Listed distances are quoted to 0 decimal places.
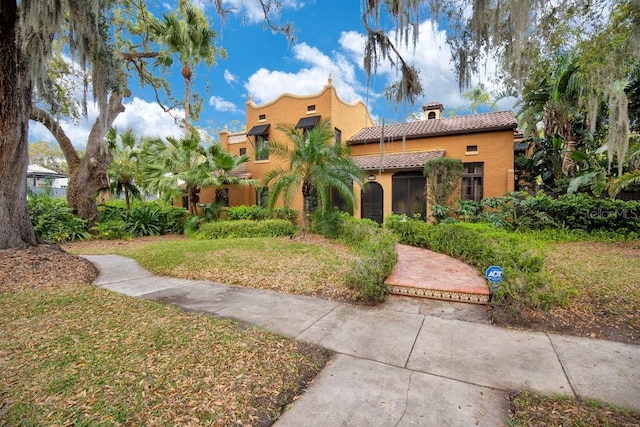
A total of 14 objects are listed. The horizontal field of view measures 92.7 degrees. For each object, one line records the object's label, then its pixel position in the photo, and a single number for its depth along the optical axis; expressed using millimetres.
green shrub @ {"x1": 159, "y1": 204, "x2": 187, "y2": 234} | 14922
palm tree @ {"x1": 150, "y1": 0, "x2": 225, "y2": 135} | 13914
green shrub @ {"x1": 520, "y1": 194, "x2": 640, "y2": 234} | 9867
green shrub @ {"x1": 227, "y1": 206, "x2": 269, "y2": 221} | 14242
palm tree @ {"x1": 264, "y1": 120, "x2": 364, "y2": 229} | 10383
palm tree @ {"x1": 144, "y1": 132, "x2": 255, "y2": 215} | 13031
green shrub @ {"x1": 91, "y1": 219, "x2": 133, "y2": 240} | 12828
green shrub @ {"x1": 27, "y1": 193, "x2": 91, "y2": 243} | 11445
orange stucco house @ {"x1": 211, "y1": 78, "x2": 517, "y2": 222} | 12984
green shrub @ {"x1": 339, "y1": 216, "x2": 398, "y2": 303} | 4953
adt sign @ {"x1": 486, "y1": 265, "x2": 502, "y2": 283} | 4555
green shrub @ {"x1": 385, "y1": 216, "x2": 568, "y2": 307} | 4363
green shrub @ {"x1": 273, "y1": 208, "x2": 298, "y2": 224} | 13961
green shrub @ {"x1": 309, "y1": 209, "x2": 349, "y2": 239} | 11258
